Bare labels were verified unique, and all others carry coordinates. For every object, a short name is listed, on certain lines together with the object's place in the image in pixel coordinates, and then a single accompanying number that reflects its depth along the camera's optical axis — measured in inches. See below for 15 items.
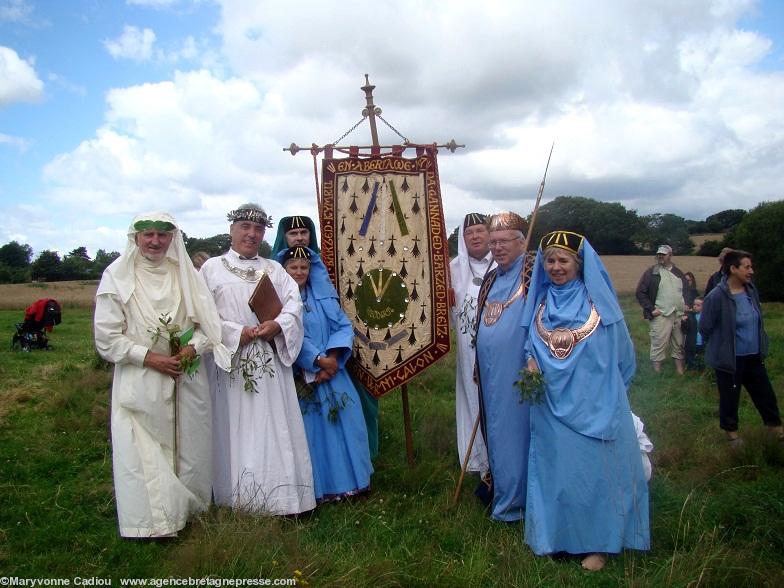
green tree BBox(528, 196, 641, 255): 1062.4
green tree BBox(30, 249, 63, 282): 1553.9
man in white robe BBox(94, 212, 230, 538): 148.9
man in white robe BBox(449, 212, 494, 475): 195.9
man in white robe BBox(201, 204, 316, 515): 164.2
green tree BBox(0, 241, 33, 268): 1998.0
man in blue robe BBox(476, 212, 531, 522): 162.9
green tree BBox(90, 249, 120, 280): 1226.6
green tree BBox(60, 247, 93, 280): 1492.4
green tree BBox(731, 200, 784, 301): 824.3
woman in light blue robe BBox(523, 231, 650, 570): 138.9
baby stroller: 483.2
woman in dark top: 222.2
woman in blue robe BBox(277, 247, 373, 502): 177.8
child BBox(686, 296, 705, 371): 354.9
